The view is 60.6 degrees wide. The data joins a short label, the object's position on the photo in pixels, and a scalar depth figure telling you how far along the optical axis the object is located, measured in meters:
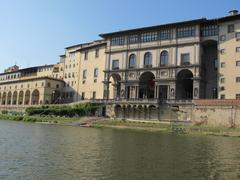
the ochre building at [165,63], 43.60
